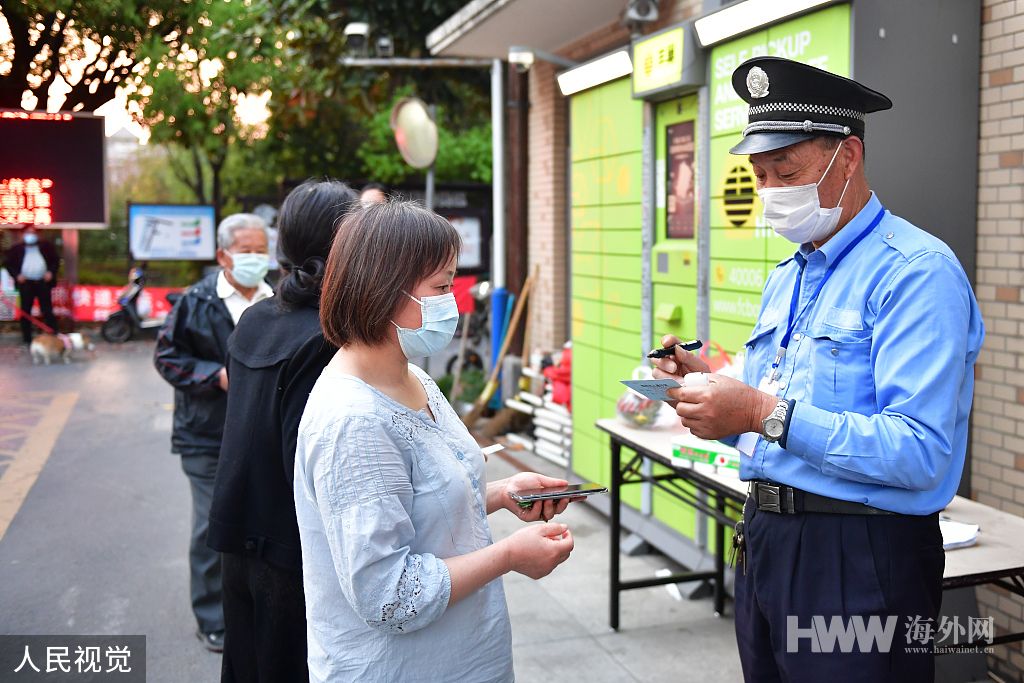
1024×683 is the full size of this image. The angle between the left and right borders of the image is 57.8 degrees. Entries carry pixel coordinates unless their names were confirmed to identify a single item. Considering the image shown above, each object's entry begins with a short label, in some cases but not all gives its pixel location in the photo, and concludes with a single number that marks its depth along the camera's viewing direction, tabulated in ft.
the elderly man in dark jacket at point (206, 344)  13.66
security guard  6.52
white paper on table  9.45
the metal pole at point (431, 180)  30.01
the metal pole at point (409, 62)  31.22
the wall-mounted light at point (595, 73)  18.92
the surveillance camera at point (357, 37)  34.24
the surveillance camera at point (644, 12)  19.25
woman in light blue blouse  5.65
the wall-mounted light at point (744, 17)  13.21
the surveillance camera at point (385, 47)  35.22
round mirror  30.01
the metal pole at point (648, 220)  18.08
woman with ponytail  8.62
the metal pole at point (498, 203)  30.22
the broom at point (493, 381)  28.71
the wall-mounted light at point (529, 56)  24.07
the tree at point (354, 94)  35.29
